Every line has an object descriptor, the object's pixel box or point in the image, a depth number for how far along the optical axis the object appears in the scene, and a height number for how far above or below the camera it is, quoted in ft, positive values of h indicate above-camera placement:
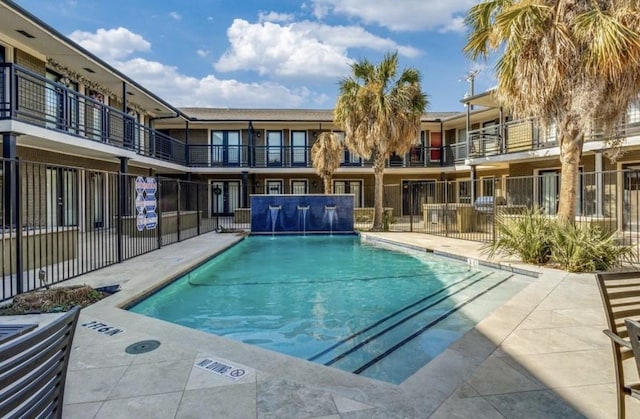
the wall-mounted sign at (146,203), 29.17 +0.16
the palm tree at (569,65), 22.49 +8.66
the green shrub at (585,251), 23.57 -2.97
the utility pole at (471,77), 85.46 +28.84
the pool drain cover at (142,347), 11.86 -4.52
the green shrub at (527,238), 26.32 -2.46
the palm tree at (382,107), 48.19 +12.40
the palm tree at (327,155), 60.18 +7.92
